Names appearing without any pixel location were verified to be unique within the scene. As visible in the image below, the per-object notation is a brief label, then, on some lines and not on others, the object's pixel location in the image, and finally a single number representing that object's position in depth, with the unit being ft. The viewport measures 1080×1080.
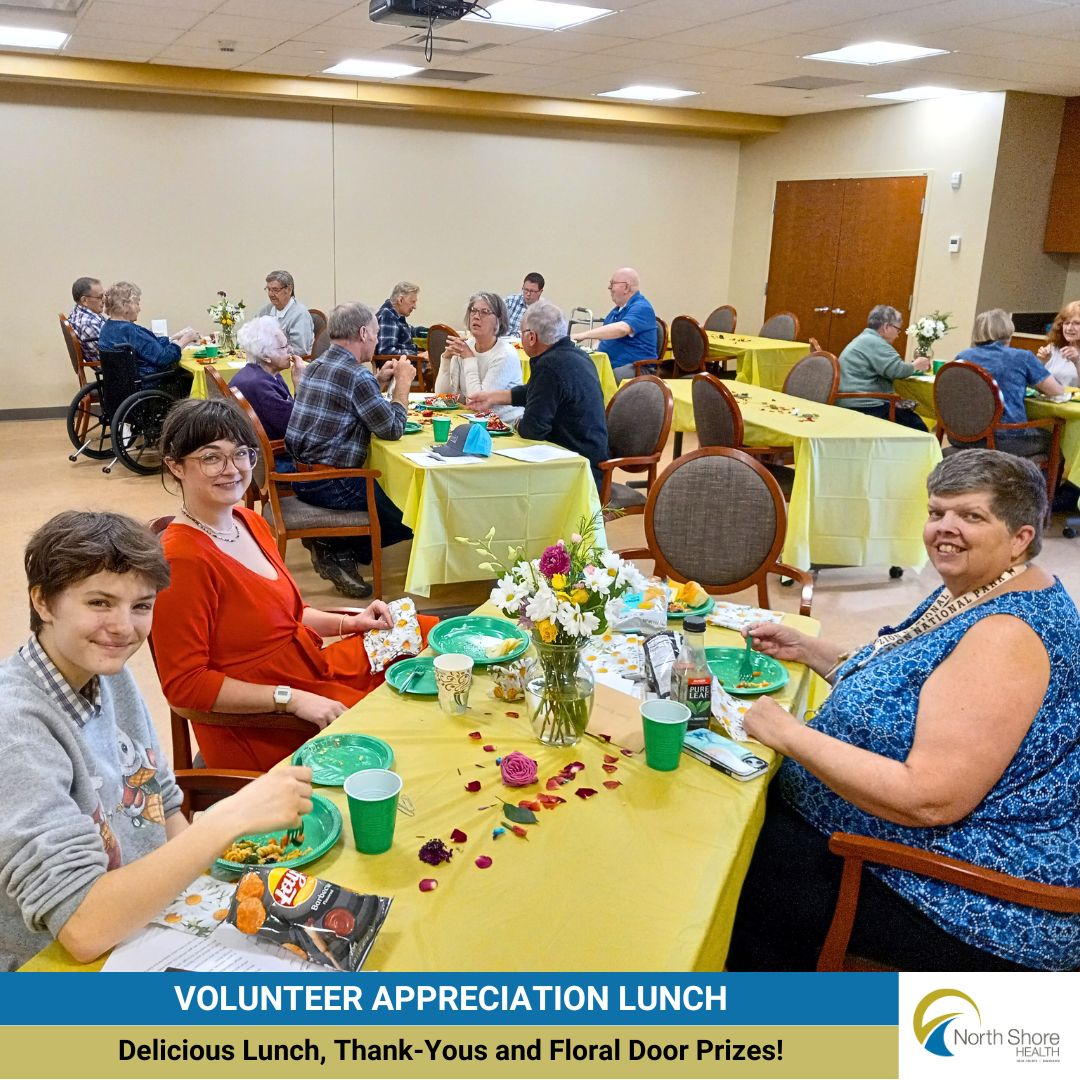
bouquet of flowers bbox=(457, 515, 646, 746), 5.22
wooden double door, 28.45
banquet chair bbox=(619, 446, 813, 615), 9.61
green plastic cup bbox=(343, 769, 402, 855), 4.49
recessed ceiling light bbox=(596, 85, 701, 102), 27.12
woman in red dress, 6.51
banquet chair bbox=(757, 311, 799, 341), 27.94
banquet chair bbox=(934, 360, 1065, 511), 17.37
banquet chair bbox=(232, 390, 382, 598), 12.94
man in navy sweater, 13.78
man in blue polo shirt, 23.80
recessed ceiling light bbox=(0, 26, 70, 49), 20.79
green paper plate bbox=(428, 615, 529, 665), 6.63
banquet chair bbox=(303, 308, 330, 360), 24.68
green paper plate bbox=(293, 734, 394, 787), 5.22
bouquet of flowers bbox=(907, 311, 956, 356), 21.86
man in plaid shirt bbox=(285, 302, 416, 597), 13.21
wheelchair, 20.53
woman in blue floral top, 4.92
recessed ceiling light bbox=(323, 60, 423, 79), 24.12
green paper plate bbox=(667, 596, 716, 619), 7.38
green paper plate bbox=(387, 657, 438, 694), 6.16
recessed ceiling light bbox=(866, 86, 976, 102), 25.57
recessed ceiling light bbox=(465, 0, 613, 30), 17.52
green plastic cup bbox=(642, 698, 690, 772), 5.31
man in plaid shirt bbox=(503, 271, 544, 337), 28.14
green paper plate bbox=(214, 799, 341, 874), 4.42
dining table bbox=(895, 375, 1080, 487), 18.06
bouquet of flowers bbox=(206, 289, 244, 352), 22.72
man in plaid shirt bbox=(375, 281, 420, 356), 24.45
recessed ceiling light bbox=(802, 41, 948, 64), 20.34
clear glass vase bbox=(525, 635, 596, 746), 5.52
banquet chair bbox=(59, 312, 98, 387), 22.96
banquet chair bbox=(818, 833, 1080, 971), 4.65
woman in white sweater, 16.37
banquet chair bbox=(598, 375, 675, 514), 14.80
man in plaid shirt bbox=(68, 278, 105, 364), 22.75
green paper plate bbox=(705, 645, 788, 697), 6.31
